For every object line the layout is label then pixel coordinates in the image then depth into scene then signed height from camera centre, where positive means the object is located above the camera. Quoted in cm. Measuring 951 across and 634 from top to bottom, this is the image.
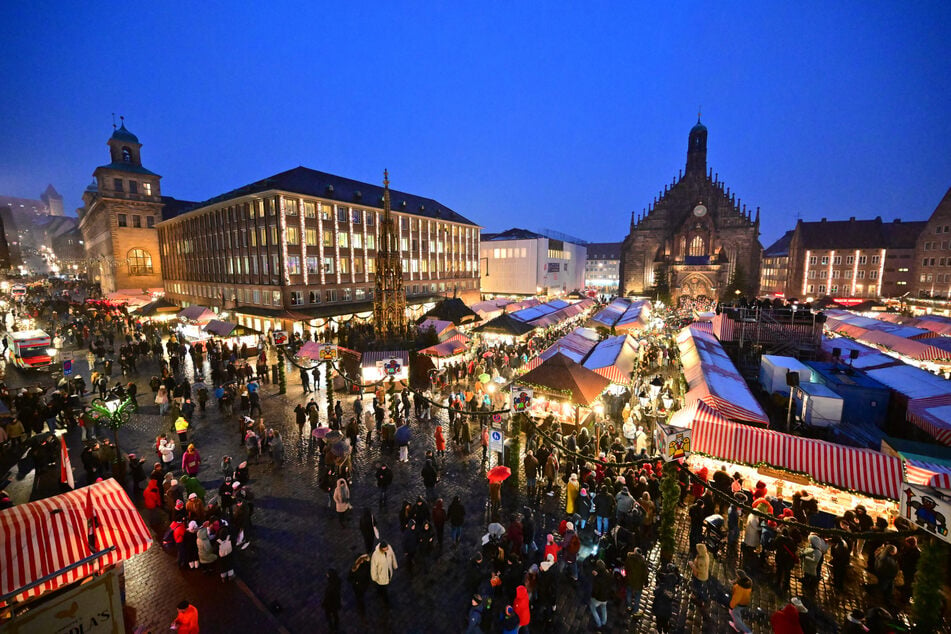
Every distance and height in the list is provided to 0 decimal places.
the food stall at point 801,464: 923 -481
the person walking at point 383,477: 1077 -562
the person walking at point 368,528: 860 -564
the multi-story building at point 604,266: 13538 +352
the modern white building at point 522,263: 6538 +220
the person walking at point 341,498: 1005 -582
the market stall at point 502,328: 2547 -353
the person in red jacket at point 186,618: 609 -544
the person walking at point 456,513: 916 -567
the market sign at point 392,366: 1699 -400
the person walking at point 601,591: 694 -568
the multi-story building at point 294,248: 3425 +277
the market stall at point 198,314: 2881 -300
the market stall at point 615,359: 1639 -390
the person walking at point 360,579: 723 -574
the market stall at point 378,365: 1962 -459
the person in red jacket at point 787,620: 615 -554
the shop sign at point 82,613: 340 -324
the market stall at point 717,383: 1218 -410
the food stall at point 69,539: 529 -407
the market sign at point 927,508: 512 -315
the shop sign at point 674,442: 784 -338
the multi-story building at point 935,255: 5431 +312
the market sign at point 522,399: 1055 -339
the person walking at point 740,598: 701 -605
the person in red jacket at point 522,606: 653 -559
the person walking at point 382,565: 730 -549
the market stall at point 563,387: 1423 -416
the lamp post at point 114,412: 1104 -416
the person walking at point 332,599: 669 -569
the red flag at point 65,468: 975 -491
